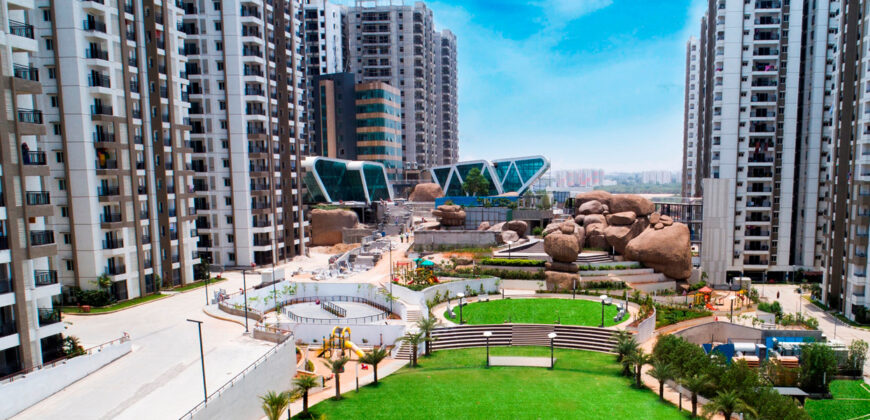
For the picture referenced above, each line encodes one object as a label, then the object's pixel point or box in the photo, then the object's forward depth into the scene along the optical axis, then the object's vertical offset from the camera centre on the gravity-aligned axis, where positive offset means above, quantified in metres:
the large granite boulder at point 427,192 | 105.36 -3.05
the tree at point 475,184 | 99.31 -1.55
